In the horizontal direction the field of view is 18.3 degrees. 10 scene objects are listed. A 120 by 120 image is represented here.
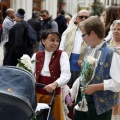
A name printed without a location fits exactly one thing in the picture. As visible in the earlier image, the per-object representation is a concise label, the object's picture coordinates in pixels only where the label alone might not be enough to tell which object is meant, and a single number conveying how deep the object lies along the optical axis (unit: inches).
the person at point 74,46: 224.2
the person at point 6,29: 321.1
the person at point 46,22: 371.5
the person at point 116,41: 174.3
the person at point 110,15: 219.1
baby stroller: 108.3
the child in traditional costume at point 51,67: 165.3
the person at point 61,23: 480.4
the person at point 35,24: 376.5
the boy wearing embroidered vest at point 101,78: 129.6
